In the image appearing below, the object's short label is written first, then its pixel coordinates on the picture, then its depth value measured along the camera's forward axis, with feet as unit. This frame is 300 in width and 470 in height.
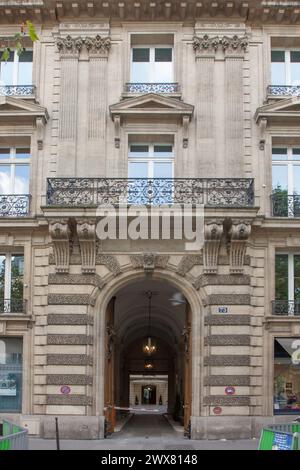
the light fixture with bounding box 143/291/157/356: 118.11
